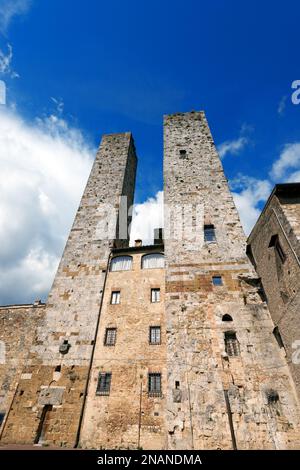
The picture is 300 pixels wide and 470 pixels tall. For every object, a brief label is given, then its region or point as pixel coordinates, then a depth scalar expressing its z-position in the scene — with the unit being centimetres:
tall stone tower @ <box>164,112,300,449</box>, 853
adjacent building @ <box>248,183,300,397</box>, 881
